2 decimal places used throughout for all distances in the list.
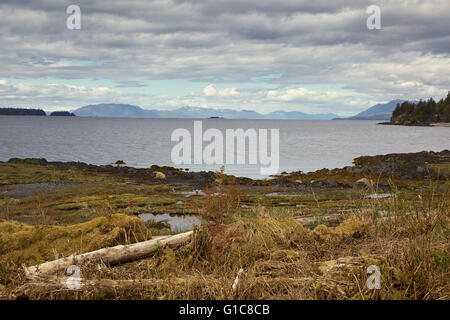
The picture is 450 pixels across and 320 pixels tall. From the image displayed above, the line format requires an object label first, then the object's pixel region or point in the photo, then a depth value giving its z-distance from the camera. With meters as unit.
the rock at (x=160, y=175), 36.25
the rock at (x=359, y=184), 29.01
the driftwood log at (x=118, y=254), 6.23
